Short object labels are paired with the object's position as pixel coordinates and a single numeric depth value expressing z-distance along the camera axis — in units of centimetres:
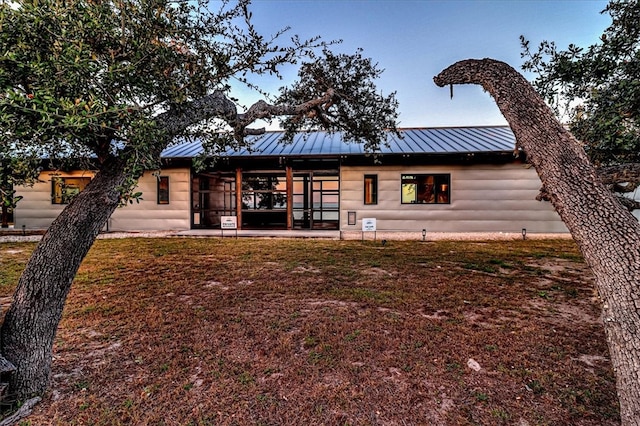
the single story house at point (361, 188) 1082
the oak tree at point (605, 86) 314
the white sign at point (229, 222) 1050
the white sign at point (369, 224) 966
